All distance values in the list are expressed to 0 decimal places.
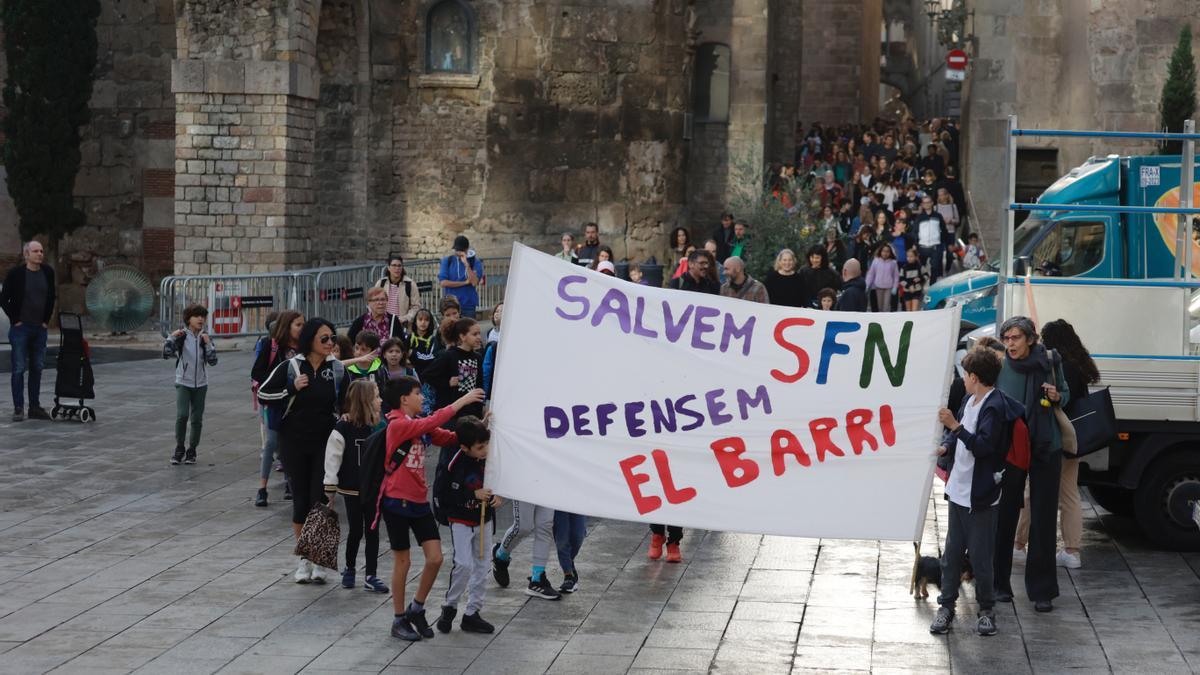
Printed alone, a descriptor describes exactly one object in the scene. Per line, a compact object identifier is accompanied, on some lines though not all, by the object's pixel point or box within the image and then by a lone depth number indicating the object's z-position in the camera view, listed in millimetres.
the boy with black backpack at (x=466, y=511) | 9289
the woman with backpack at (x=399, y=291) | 16000
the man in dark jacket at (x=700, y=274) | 14633
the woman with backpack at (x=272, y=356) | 11641
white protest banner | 9195
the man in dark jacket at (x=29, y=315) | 16750
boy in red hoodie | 9164
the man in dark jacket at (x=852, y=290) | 16172
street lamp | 30266
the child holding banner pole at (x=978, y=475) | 9328
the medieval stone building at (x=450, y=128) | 28453
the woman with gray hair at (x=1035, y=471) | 10055
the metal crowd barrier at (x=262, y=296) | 23141
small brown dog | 10250
